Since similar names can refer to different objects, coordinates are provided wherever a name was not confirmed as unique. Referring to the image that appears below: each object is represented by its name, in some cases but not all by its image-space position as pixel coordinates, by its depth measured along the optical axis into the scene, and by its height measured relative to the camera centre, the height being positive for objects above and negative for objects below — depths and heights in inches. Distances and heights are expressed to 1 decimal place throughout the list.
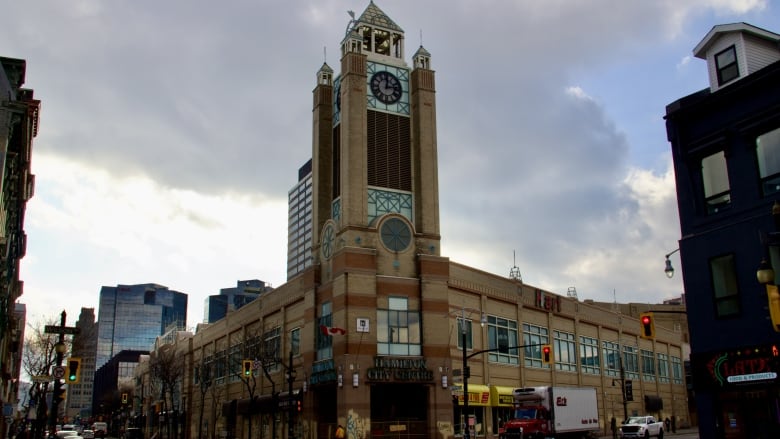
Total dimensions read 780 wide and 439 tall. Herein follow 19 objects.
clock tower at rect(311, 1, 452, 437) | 2101.4 +528.5
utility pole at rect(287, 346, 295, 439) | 1853.6 -2.9
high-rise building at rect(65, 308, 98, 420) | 2517.7 +233.0
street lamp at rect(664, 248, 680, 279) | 1118.2 +194.3
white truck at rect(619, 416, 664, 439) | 2124.8 -68.9
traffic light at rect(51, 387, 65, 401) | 1514.6 +37.5
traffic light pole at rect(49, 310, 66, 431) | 1270.9 +44.5
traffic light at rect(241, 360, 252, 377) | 2009.1 +110.2
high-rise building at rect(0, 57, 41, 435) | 1394.6 +522.7
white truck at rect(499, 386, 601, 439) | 1820.9 -22.6
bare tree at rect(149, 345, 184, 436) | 3472.0 +218.2
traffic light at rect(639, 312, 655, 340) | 1200.2 +121.0
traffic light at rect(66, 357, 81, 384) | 1315.2 +74.3
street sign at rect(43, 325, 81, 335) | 1327.5 +144.9
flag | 2012.8 +204.3
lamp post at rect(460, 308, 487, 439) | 1688.0 +17.3
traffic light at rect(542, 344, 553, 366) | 1724.4 +115.9
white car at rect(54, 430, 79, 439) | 2537.9 -73.7
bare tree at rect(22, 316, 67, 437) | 2012.8 +178.1
